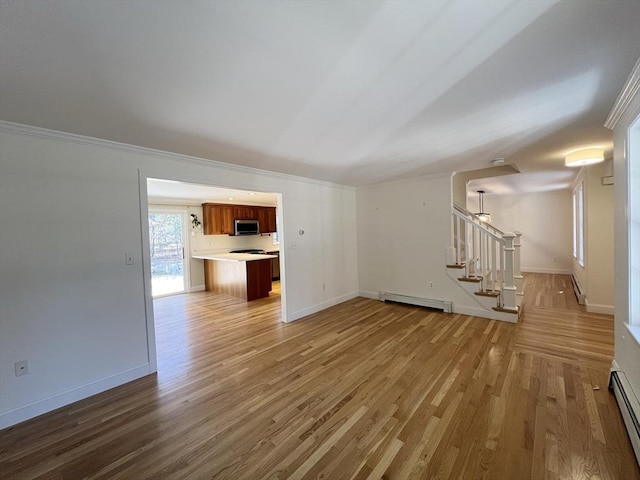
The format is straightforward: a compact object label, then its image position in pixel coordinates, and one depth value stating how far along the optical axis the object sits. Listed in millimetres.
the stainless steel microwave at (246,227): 7212
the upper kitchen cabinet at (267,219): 7918
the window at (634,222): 1965
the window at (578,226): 5485
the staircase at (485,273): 4004
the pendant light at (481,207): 6559
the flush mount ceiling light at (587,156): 3396
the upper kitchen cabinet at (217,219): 6848
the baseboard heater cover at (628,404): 1640
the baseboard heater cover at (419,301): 4477
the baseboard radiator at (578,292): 4617
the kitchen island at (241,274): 5695
